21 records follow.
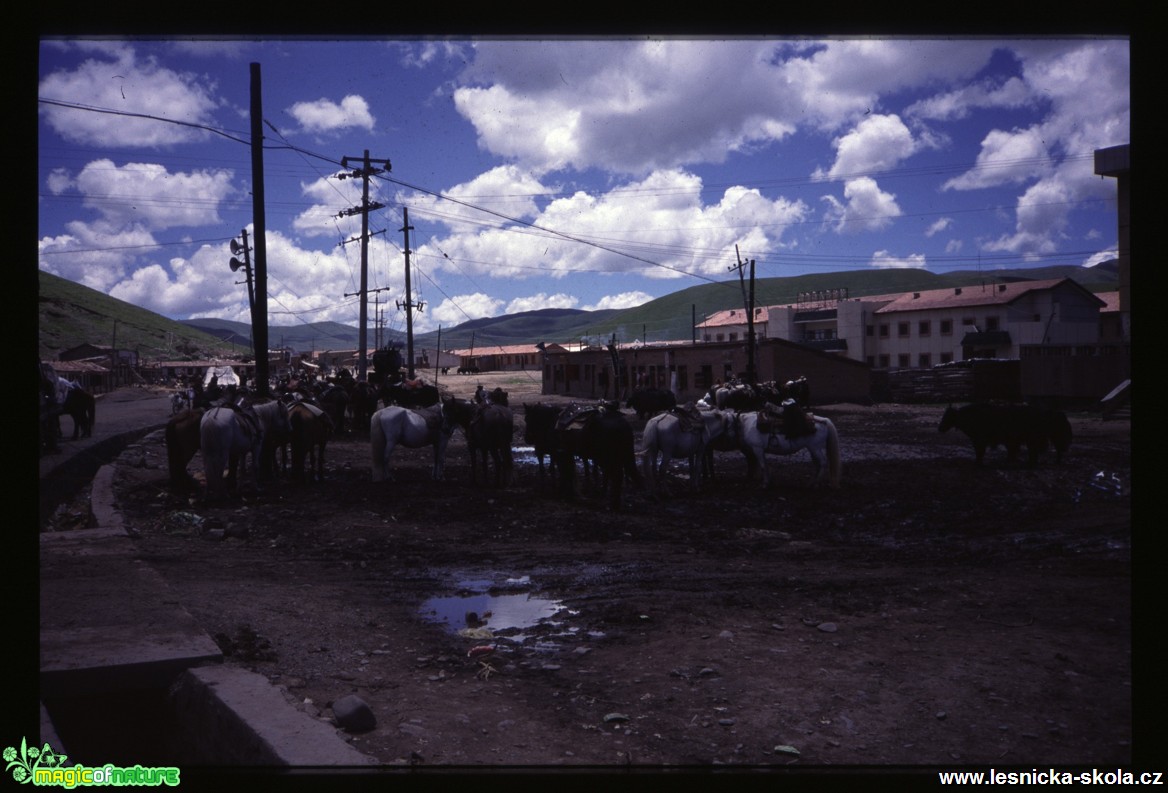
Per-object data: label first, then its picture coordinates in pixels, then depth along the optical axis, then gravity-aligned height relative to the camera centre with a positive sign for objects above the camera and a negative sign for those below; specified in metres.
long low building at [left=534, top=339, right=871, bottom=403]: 37.91 +1.75
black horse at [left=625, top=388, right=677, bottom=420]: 26.42 +0.05
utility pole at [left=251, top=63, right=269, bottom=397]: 15.04 +3.60
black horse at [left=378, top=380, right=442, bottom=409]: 15.86 +0.20
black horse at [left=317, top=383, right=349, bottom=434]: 21.44 +0.10
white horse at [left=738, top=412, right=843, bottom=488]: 12.80 -0.78
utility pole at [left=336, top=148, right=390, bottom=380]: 29.53 +7.86
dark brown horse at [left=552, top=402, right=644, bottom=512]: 11.30 -0.63
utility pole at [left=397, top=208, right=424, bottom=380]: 38.75 +5.20
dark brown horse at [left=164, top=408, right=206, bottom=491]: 12.37 -0.53
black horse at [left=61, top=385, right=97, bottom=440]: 19.08 -0.05
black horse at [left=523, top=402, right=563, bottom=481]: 13.84 -0.45
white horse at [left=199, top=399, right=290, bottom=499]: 11.51 -0.56
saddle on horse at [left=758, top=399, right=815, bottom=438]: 12.76 -0.37
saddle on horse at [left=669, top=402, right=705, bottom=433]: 12.74 -0.33
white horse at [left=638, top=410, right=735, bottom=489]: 12.76 -0.72
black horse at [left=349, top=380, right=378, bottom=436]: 23.78 +0.07
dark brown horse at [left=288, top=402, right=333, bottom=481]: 13.91 -0.55
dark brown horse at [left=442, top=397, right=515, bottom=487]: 13.61 -0.60
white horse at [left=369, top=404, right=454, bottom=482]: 13.98 -0.57
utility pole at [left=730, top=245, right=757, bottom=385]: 31.08 +2.66
